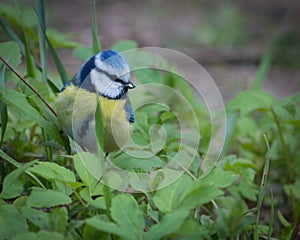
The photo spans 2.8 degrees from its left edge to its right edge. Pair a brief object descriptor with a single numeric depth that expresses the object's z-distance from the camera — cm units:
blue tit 332
